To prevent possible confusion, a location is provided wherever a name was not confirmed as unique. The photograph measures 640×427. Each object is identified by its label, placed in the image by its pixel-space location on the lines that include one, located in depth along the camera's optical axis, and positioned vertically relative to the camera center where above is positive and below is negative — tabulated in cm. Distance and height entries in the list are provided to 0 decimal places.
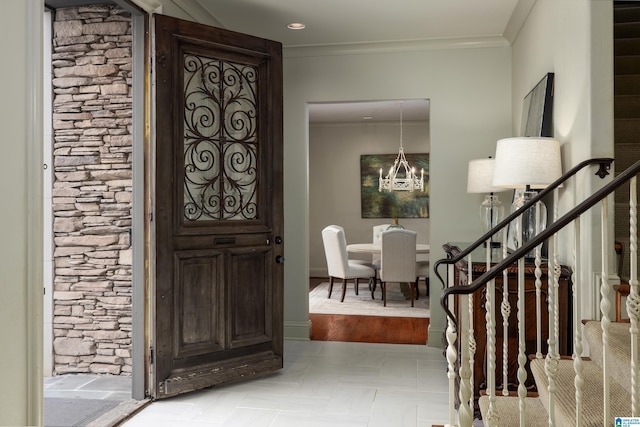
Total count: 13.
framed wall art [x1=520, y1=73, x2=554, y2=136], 329 +70
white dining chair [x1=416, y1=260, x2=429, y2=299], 707 -68
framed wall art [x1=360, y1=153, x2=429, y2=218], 904 +37
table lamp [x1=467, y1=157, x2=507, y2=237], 403 +24
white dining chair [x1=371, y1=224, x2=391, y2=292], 736 -34
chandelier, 778 +52
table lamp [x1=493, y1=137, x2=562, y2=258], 290 +30
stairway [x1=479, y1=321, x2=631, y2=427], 203 -72
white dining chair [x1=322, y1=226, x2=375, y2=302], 677 -58
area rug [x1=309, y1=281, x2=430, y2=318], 628 -111
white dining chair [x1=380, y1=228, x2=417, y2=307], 649 -50
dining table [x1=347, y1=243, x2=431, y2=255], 706 -43
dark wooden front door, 336 +7
